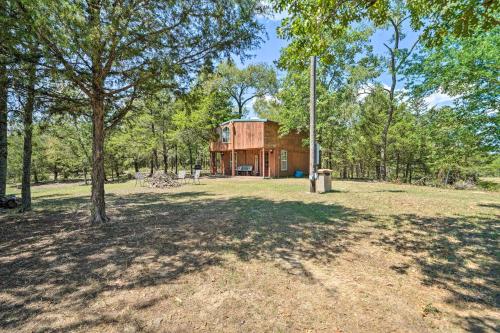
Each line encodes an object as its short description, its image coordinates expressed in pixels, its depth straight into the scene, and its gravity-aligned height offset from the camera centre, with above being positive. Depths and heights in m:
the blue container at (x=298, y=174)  21.97 -0.59
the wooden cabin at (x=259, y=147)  19.83 +1.71
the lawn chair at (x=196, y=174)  16.40 -0.42
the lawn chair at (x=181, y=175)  17.12 -0.50
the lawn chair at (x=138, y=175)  16.11 -0.49
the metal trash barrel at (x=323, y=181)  10.80 -0.61
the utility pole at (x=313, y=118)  9.73 +2.04
